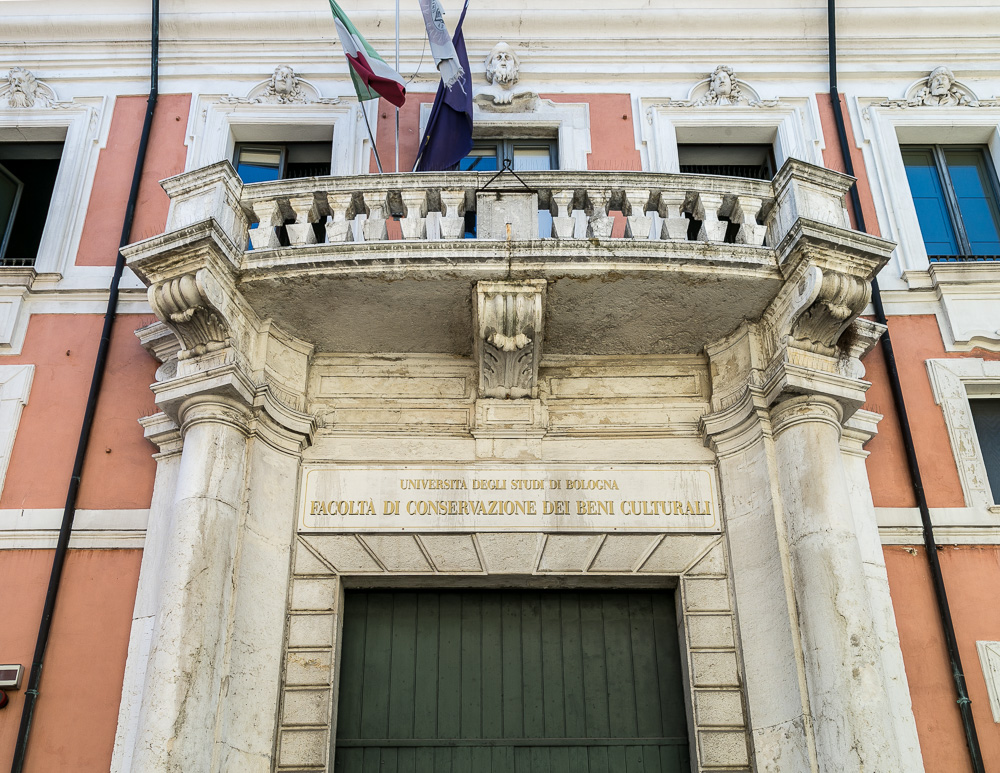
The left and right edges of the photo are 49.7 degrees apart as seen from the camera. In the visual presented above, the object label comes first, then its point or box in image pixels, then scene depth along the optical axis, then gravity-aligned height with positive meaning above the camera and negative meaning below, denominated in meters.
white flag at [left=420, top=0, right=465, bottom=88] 9.31 +6.79
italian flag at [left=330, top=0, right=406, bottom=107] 9.17 +6.55
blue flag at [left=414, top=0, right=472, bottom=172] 9.34 +6.21
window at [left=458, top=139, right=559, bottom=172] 10.27 +6.56
